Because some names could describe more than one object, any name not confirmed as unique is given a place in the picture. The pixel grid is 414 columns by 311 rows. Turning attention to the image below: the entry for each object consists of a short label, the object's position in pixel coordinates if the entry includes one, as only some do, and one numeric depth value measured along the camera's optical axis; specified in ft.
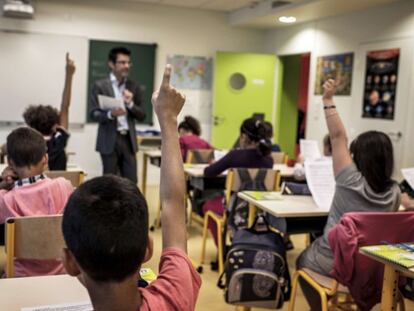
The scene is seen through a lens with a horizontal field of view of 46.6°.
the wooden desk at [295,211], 8.77
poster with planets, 17.29
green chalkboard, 21.75
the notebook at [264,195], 9.74
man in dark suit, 14.02
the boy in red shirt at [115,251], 2.74
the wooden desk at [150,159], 15.76
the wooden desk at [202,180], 12.65
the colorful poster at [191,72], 23.50
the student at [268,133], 11.83
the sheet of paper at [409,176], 8.86
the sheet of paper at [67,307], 4.14
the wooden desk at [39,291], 4.31
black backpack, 7.95
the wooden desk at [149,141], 20.84
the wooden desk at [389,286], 5.90
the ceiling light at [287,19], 20.70
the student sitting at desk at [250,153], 11.46
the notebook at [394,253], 5.55
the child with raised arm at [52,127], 10.62
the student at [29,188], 6.64
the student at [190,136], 15.26
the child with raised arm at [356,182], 7.36
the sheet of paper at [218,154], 14.17
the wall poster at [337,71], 19.60
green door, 23.81
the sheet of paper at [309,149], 13.45
